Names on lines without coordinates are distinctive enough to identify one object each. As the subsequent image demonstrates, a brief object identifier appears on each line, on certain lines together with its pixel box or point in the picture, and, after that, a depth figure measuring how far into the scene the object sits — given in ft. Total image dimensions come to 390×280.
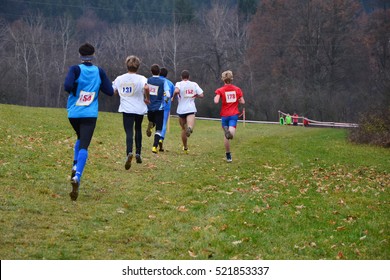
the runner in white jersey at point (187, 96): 109.50
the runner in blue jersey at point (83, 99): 63.93
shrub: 176.65
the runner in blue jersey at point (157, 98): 100.73
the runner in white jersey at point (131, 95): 81.51
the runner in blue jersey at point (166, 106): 104.92
